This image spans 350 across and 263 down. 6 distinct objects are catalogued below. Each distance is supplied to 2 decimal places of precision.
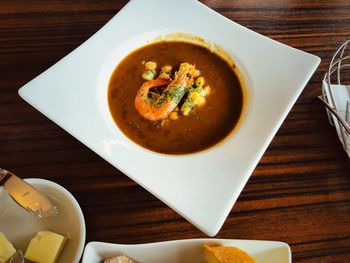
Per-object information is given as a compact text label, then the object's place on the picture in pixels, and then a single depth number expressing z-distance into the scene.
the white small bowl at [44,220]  0.27
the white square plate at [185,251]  0.25
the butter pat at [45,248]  0.25
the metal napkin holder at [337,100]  0.33
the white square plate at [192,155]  0.27
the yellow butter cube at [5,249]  0.25
